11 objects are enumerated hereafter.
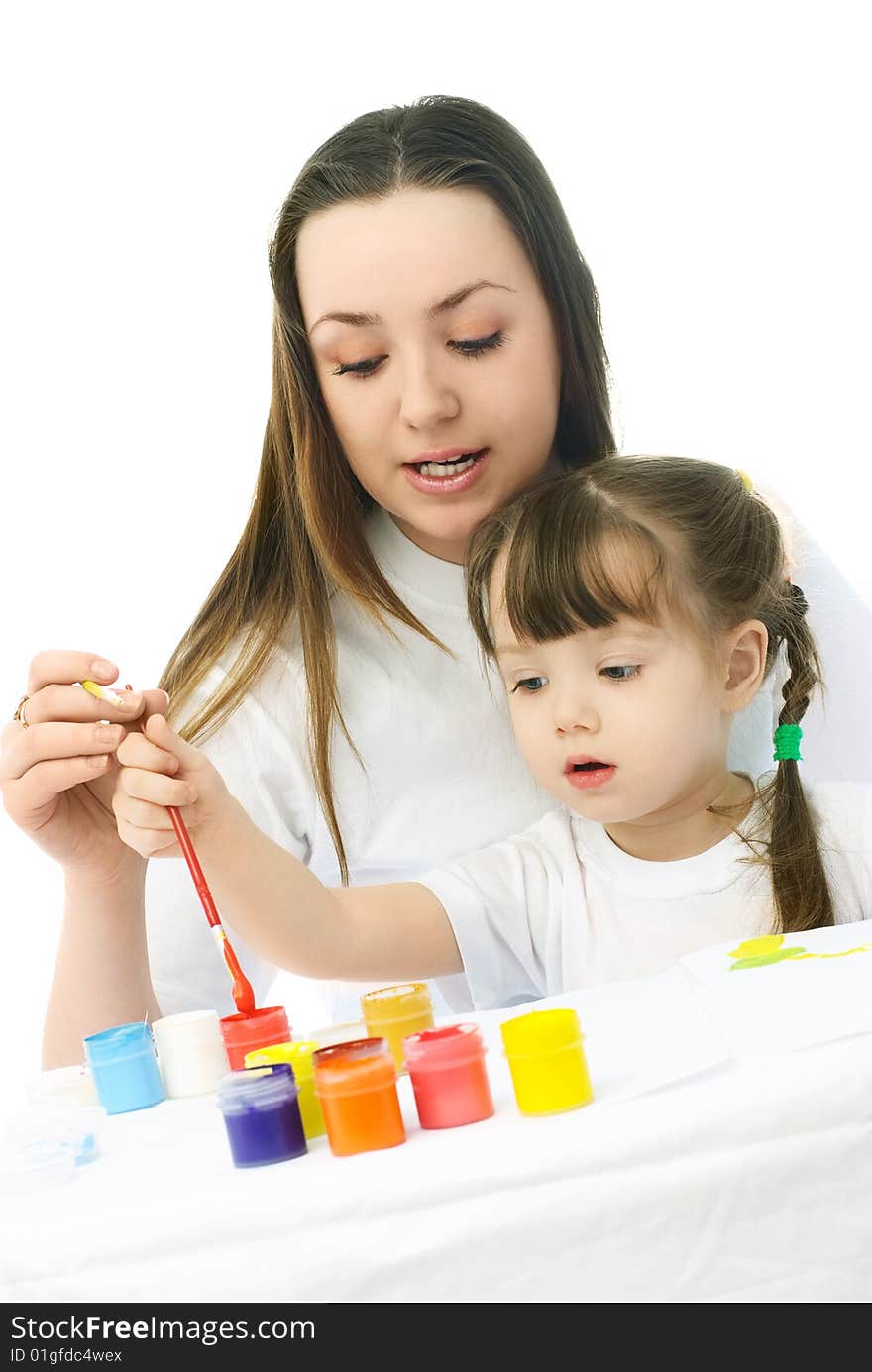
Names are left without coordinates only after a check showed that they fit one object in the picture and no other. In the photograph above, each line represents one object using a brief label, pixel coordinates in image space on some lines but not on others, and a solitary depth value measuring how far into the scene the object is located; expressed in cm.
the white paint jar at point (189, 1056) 92
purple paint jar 72
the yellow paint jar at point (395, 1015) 90
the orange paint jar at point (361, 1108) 71
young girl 117
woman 127
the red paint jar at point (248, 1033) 90
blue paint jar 91
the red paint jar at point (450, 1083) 73
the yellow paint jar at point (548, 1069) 71
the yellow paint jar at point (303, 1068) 78
